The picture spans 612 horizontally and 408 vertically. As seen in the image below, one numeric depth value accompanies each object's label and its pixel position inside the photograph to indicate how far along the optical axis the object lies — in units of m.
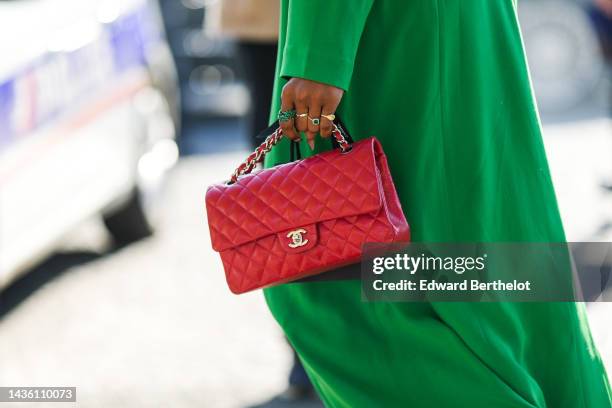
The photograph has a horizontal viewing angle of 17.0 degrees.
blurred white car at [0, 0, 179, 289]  7.36
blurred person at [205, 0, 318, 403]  6.57
